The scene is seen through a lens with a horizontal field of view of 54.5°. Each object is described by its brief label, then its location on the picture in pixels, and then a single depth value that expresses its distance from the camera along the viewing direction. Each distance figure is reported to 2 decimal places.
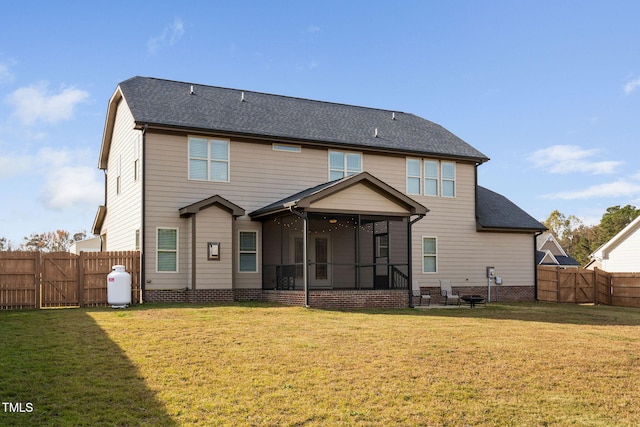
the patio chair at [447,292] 21.95
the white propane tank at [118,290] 17.50
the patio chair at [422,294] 20.54
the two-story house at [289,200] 19.16
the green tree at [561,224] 77.06
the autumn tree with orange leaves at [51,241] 65.44
